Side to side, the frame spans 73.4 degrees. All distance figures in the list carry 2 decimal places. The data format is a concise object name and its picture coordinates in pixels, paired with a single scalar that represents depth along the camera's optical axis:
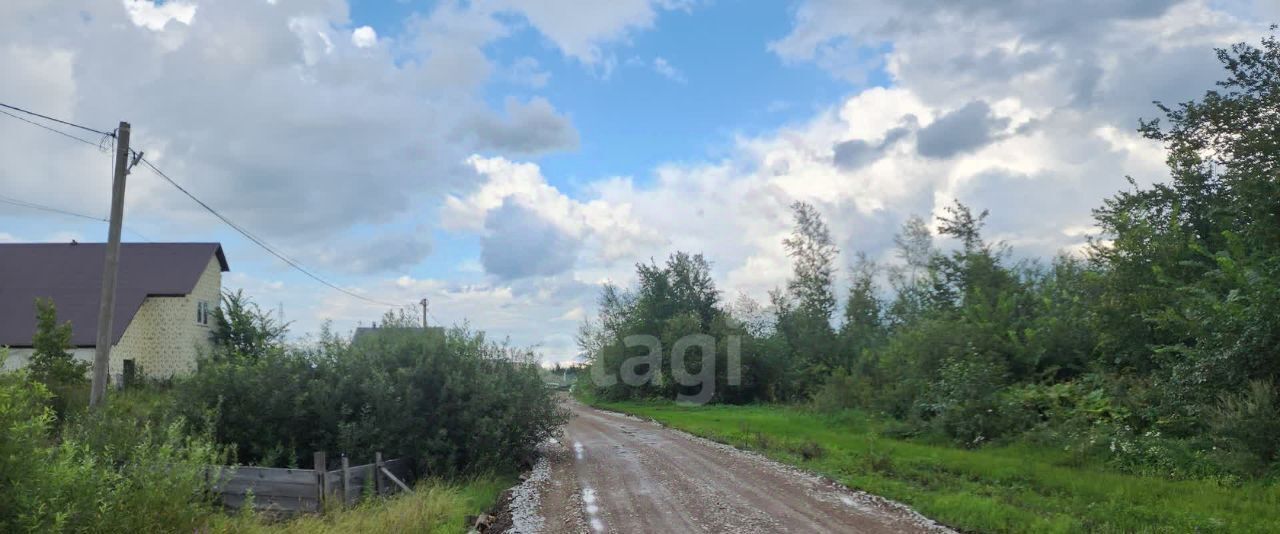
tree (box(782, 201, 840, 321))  54.25
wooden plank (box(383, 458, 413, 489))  16.33
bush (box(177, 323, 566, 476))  16.95
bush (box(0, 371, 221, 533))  6.12
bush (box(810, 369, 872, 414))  31.67
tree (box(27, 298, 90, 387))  27.52
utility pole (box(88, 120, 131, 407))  16.47
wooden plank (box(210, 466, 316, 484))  13.35
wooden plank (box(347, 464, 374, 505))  14.15
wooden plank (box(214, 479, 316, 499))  13.30
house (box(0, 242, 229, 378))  38.16
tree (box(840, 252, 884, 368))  43.69
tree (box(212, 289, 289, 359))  43.22
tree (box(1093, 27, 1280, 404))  15.56
